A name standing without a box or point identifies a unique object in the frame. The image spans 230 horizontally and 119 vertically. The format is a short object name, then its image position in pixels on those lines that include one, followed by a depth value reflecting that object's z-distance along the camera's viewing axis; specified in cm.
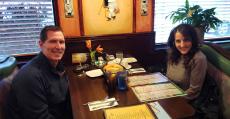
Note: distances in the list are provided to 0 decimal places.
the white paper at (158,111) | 116
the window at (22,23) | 245
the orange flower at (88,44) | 241
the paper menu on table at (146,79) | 165
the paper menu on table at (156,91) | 140
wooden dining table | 121
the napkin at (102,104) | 130
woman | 169
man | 130
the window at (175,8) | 299
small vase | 229
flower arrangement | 231
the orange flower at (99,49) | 239
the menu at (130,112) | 116
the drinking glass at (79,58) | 234
